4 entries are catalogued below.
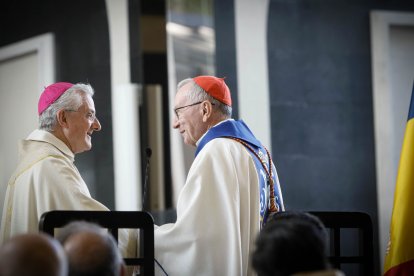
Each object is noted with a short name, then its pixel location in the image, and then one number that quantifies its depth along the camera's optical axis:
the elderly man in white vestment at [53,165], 10.05
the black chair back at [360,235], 9.33
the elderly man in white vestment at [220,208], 10.09
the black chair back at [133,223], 8.60
